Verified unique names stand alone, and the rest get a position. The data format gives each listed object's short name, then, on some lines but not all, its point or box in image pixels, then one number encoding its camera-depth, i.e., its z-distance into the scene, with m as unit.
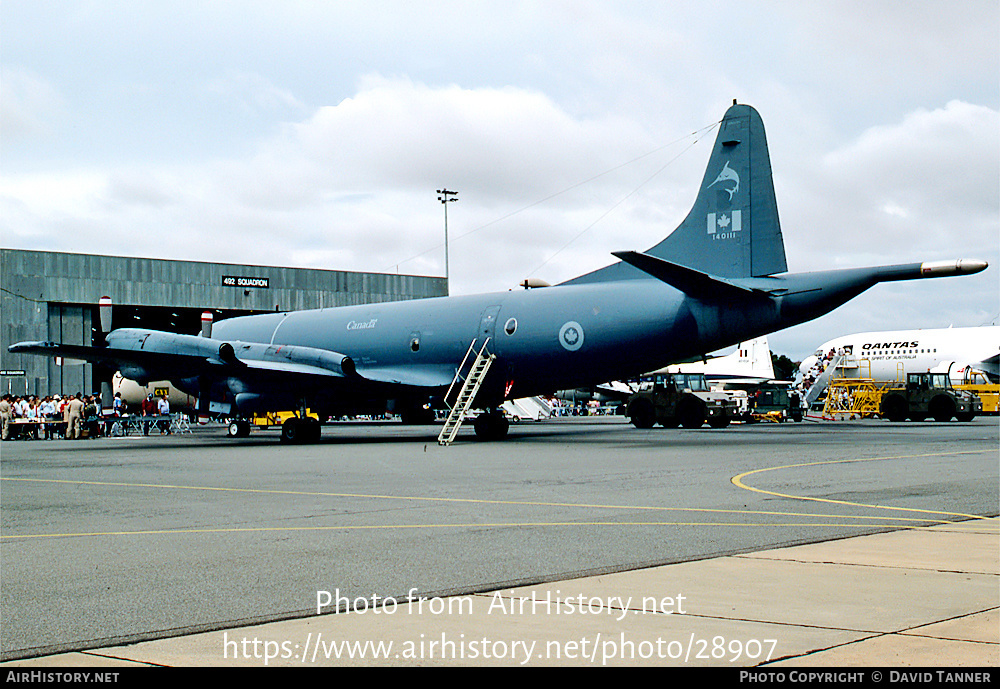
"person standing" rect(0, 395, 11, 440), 37.25
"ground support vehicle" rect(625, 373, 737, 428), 39.34
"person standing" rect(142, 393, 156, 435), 44.09
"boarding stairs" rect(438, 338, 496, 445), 26.09
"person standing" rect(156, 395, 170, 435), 42.22
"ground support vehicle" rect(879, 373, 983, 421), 42.44
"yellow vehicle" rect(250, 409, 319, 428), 45.97
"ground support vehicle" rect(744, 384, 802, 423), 45.50
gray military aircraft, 23.11
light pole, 65.50
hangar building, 57.34
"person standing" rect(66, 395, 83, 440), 37.34
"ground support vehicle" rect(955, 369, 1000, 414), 51.53
